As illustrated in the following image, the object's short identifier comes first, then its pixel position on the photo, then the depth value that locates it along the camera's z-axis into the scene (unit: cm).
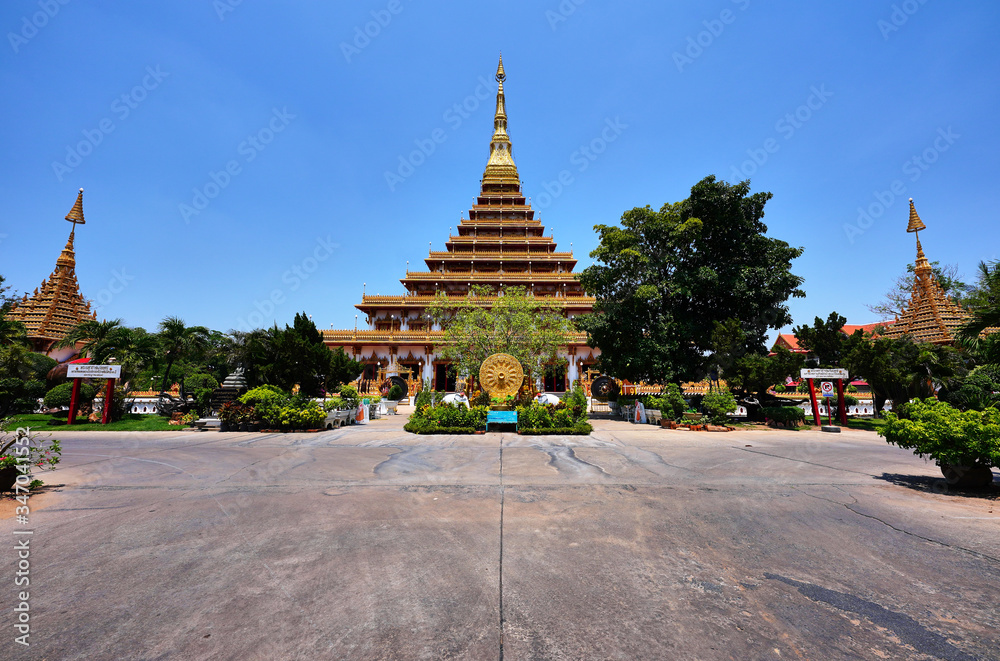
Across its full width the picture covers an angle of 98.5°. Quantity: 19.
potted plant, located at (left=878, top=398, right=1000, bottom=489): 644
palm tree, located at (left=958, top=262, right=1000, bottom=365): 1030
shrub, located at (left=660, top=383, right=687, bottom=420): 1788
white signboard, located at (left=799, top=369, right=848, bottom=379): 1755
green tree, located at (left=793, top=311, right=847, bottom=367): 1941
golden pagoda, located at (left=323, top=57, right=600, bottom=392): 3541
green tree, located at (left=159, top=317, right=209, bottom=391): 2325
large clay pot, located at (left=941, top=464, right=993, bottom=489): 681
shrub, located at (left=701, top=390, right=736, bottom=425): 1728
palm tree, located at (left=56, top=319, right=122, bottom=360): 2323
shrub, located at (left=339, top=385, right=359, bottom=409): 1945
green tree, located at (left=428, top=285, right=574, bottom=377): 2422
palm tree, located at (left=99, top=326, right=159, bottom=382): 2142
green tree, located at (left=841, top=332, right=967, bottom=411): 1723
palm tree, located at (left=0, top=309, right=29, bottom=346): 2202
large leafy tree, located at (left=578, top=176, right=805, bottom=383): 2073
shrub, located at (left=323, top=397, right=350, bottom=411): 1724
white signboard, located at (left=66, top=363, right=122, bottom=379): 1703
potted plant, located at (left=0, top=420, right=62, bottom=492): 601
